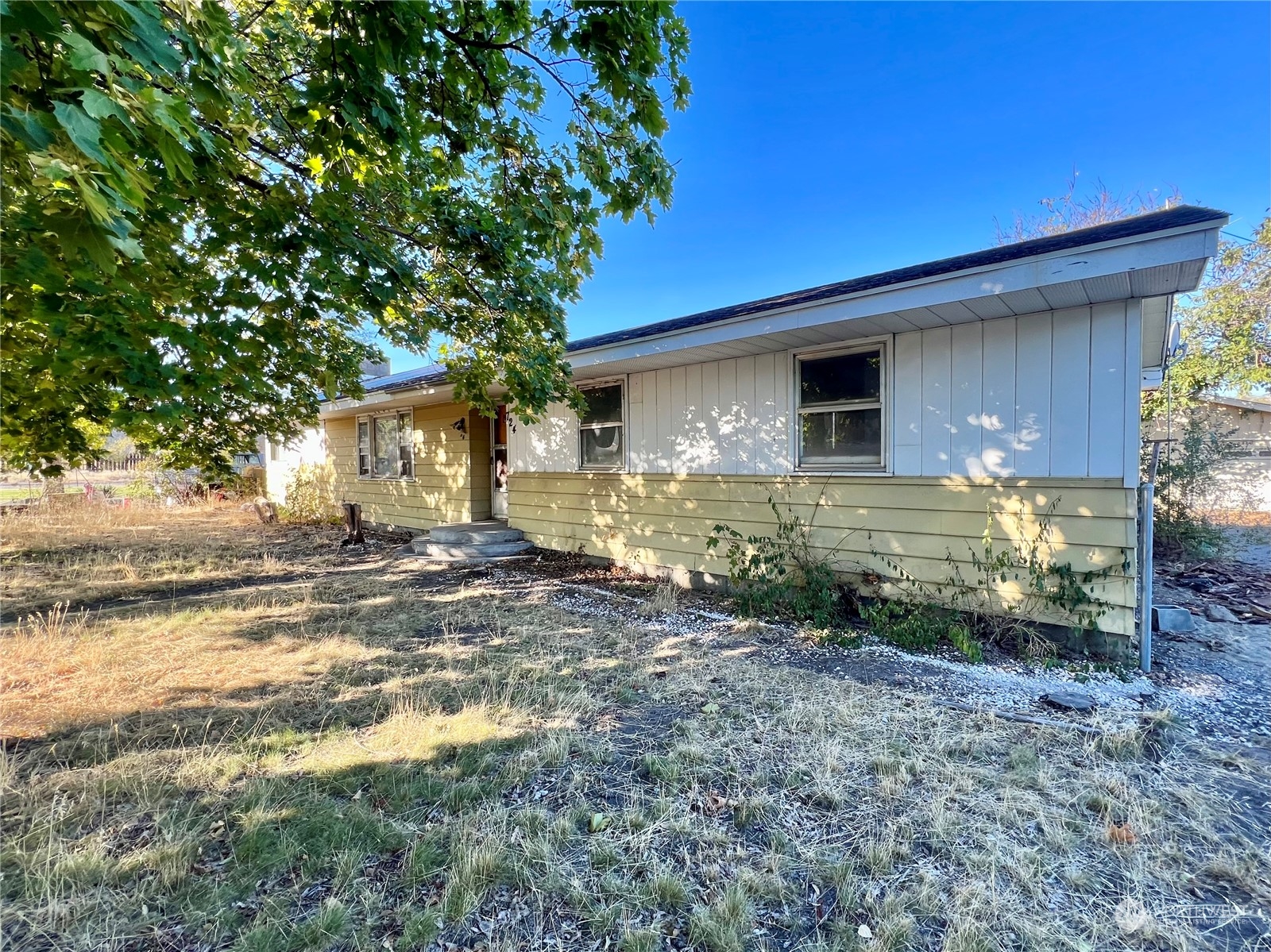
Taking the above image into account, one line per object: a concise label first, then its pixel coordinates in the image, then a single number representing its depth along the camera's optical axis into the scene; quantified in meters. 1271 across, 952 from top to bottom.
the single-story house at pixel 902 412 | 4.04
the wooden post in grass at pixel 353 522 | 10.63
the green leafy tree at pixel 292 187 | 1.60
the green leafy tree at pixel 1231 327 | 11.27
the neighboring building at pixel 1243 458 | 10.35
